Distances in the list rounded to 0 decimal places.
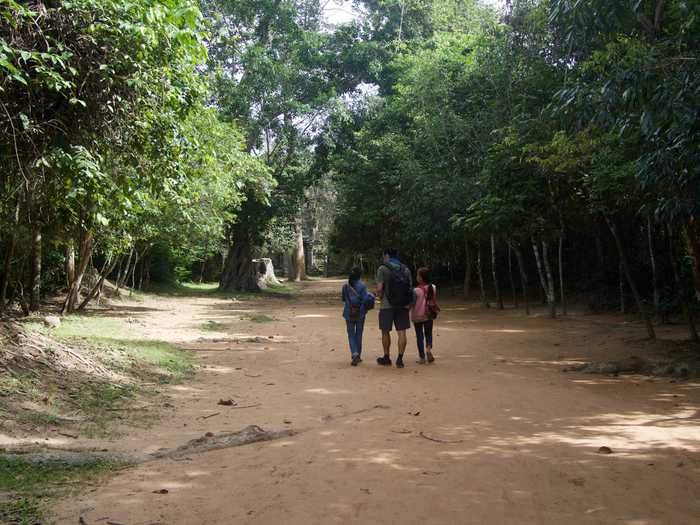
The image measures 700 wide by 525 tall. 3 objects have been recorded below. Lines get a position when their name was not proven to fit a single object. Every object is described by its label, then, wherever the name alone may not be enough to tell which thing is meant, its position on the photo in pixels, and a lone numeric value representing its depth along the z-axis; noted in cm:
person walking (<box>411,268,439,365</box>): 1025
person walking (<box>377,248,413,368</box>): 988
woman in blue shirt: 1004
